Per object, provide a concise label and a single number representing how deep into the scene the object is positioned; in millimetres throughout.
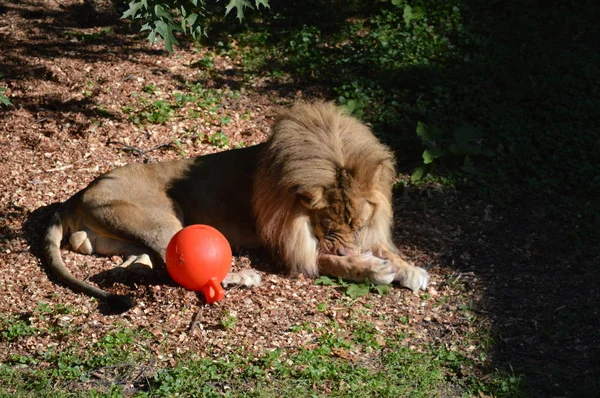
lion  12055
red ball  11172
